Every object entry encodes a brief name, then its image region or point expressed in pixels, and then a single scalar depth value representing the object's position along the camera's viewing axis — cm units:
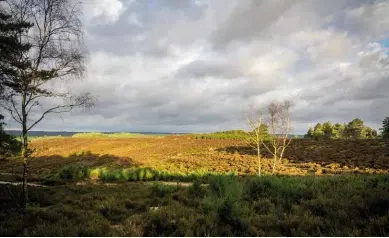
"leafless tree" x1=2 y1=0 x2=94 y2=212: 1065
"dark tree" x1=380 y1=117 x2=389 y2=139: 5650
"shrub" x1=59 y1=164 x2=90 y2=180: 2346
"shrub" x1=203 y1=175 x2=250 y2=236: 627
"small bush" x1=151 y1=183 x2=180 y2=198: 1257
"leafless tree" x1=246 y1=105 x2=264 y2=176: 2082
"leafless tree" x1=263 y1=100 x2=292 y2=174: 2139
